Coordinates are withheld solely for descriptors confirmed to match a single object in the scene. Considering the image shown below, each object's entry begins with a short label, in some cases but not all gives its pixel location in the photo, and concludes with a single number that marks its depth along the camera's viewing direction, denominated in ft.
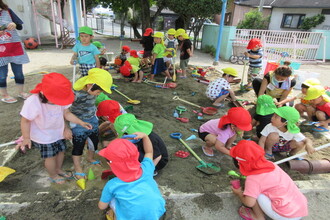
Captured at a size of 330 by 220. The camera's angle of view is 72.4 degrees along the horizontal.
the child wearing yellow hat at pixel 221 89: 15.40
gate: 32.24
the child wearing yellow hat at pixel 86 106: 7.58
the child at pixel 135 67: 19.51
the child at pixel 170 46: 21.55
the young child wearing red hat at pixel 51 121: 6.47
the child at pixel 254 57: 18.73
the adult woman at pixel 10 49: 11.37
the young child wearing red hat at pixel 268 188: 6.32
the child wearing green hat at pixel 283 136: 9.04
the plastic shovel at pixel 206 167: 9.03
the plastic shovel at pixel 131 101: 15.04
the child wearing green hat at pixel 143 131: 7.00
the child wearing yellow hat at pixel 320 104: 12.46
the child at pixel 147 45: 22.16
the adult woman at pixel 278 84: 13.40
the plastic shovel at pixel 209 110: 14.65
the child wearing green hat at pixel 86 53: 13.64
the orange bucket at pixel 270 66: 20.12
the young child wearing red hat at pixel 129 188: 5.35
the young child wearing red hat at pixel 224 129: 8.73
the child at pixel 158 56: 20.17
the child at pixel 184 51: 21.57
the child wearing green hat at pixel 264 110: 11.06
